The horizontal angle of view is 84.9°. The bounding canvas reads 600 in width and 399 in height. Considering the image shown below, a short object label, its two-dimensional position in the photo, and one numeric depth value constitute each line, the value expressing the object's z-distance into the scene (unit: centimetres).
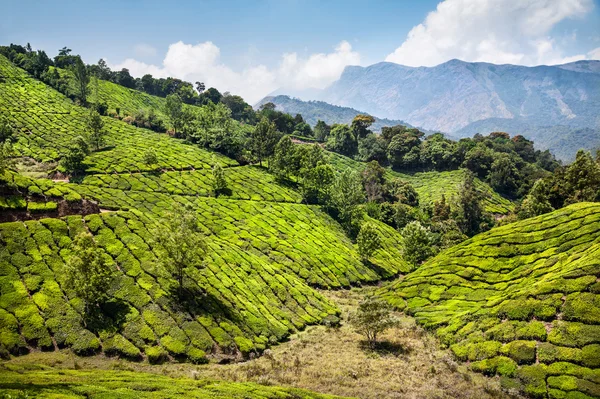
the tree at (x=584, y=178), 7181
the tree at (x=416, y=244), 8325
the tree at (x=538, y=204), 7769
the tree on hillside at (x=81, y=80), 14460
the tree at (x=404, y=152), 17262
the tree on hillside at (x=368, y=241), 8356
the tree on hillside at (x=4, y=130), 9881
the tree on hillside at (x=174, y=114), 14625
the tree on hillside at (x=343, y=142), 18575
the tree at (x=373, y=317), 4416
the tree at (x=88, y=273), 3628
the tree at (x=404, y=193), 13598
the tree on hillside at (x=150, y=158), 10238
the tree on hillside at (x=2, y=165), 4725
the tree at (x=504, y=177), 15250
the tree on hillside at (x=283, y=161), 11892
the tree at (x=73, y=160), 8950
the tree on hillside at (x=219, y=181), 9844
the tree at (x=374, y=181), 13712
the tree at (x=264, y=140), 13100
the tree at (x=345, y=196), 10412
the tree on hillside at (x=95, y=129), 10988
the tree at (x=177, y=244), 4344
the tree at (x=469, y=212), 11619
